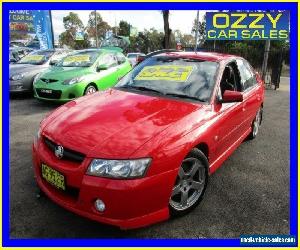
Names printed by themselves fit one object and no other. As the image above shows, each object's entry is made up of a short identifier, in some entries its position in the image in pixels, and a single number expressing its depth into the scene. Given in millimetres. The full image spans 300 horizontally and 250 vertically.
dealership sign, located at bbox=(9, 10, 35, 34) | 24000
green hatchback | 7070
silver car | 8188
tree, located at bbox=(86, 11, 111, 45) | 53381
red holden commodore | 2455
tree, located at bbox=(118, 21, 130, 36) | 59188
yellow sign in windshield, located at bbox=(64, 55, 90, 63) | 8027
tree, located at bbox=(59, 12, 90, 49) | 51188
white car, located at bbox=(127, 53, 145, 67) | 22453
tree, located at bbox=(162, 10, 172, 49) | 16898
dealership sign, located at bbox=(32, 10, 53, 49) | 18578
